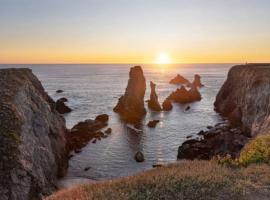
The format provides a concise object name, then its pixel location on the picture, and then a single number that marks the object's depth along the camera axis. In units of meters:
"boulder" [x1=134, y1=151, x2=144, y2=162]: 29.45
